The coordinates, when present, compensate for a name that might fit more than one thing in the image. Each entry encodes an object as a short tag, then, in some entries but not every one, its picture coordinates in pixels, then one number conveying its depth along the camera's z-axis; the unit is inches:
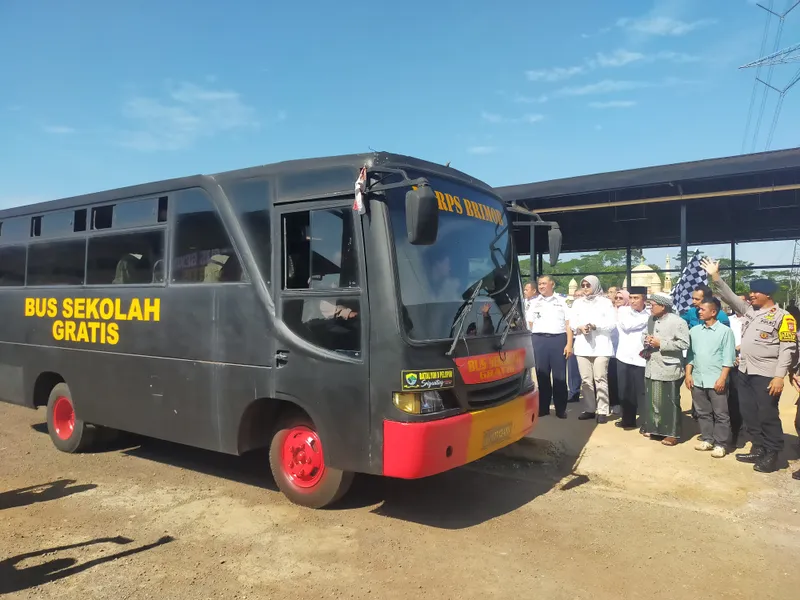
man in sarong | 266.2
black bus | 169.9
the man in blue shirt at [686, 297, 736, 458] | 252.1
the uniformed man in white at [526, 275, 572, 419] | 313.6
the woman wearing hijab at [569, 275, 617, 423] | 311.4
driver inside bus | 182.2
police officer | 230.7
